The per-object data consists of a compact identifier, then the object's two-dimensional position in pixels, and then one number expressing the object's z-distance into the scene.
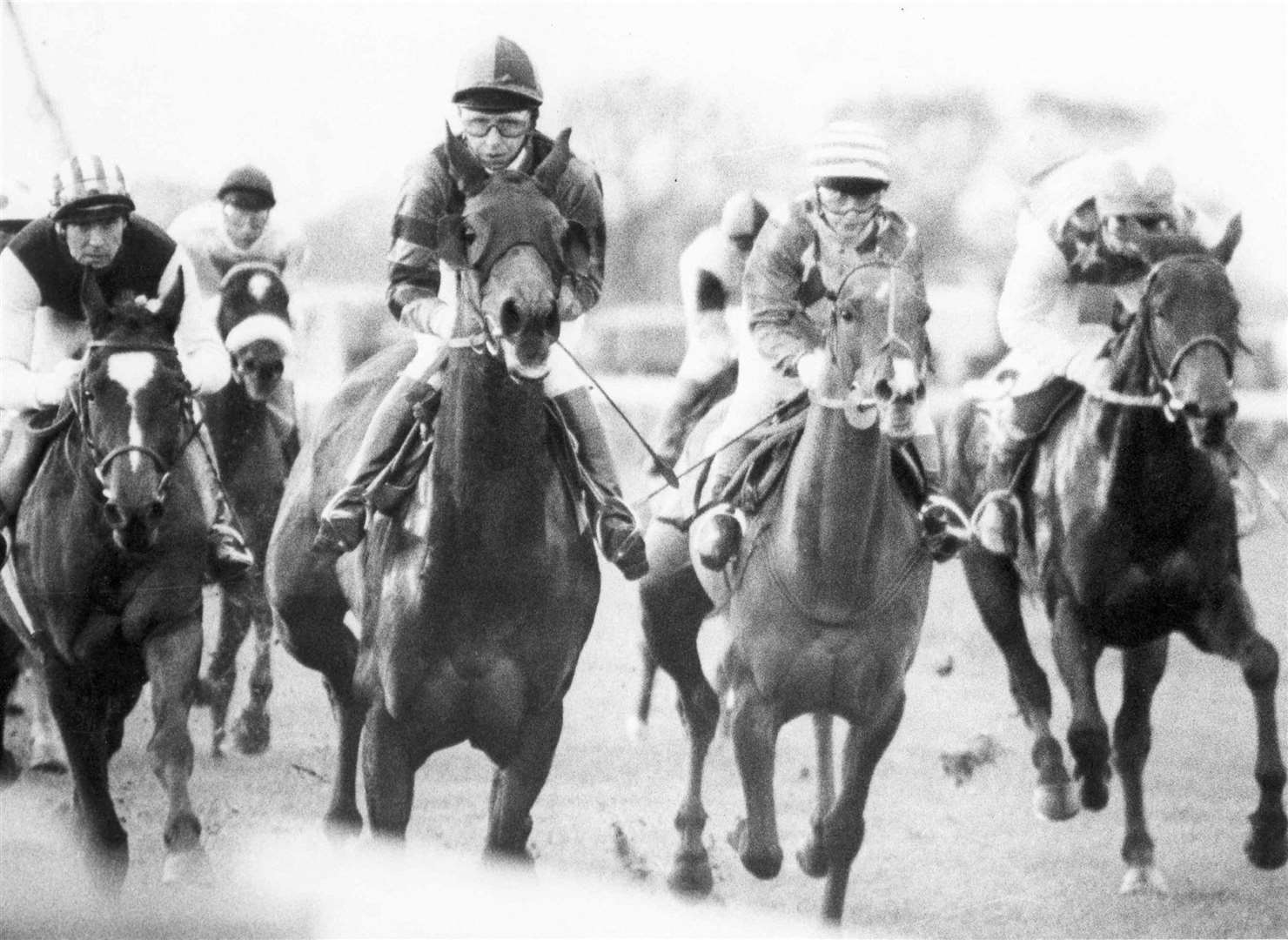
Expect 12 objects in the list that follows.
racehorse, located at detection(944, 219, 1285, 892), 16.34
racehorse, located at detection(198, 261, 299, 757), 21.36
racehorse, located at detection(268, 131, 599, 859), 13.04
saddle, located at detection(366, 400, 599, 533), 14.12
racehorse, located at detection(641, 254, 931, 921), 14.83
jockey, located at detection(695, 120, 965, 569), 15.64
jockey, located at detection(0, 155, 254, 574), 16.28
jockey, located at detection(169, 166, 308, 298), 23.30
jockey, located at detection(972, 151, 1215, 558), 17.75
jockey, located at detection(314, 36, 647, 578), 14.00
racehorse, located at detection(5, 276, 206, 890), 15.36
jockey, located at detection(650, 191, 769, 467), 21.34
